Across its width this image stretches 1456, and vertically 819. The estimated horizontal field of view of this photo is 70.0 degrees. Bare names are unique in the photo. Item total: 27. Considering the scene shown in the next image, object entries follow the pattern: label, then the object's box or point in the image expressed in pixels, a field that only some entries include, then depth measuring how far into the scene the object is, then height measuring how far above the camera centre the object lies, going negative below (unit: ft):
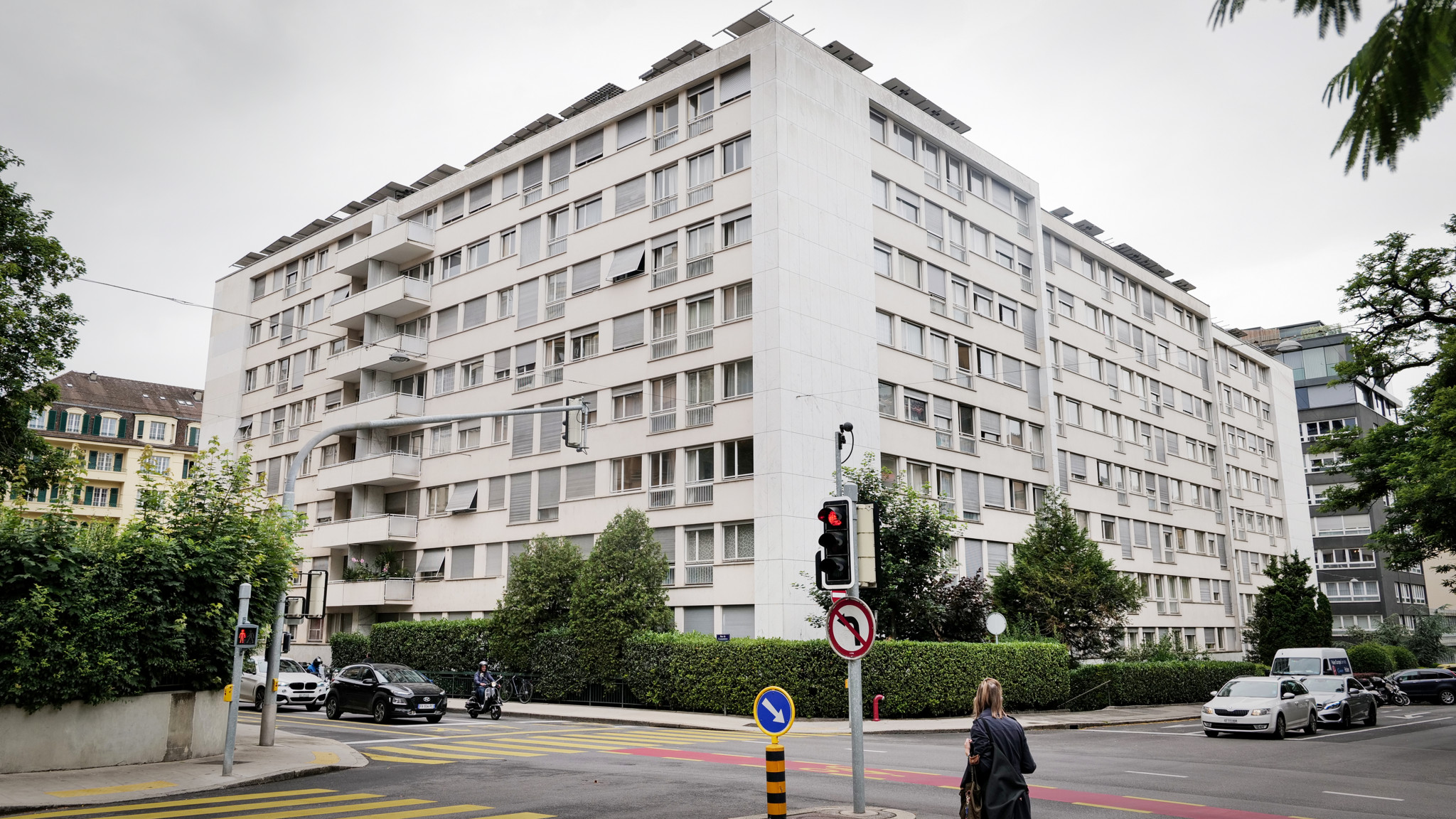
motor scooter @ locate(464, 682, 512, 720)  95.45 -7.51
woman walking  24.75 -3.37
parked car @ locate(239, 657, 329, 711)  107.65 -6.84
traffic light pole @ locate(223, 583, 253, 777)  49.57 -2.56
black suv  88.63 -6.23
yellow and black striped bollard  29.40 -4.48
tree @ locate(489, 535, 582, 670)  114.11 +2.56
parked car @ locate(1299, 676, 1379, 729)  92.38 -6.93
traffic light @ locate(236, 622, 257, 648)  50.80 -0.73
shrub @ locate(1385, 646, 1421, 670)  203.21 -6.84
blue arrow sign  32.19 -2.76
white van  123.24 -4.79
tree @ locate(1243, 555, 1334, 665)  165.68 +1.40
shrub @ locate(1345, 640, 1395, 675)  192.34 -6.64
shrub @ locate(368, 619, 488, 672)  123.24 -2.78
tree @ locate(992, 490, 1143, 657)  118.21 +3.84
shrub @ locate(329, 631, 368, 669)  141.59 -3.63
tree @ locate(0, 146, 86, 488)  89.51 +24.89
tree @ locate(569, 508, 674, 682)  105.50 +2.63
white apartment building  113.91 +36.53
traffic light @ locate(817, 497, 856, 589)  35.01 +2.51
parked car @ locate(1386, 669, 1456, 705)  150.41 -8.81
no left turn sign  33.99 -0.26
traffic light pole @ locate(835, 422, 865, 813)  34.47 -3.45
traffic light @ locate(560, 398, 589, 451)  69.15 +12.40
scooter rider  95.93 -5.60
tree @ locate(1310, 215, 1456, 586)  81.92 +20.20
